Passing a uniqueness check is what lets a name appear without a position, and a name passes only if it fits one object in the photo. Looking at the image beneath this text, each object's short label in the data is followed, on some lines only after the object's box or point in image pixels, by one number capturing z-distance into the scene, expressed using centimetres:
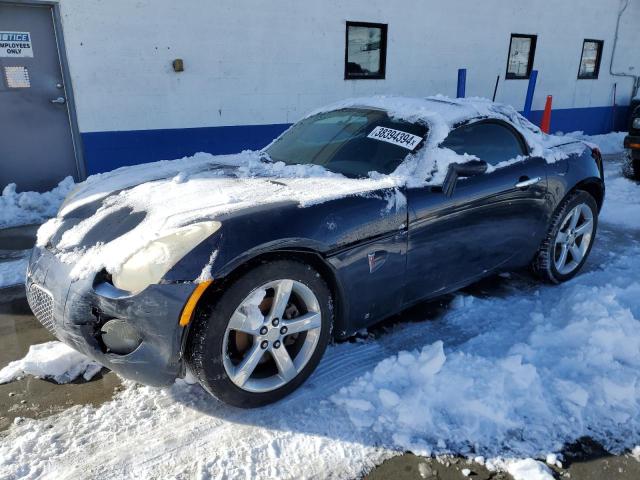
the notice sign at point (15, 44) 587
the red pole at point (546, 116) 1080
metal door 592
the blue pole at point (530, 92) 1044
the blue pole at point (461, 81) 934
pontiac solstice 221
